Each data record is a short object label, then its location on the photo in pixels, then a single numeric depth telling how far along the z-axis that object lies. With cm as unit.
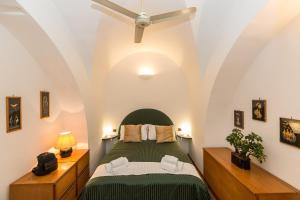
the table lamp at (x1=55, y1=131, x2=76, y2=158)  269
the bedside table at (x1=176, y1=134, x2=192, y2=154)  435
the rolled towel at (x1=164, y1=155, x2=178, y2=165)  241
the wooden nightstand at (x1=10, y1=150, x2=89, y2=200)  191
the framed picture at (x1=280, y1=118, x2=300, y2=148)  170
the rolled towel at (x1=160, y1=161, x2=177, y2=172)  234
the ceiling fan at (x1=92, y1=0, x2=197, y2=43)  163
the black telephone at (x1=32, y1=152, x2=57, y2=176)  210
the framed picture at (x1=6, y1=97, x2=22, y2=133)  187
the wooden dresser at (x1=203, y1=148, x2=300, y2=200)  168
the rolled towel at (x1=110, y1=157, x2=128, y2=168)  238
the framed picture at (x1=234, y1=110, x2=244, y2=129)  274
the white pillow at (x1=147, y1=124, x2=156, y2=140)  395
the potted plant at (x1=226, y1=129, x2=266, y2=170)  212
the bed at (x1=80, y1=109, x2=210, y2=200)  206
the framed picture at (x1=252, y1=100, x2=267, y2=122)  220
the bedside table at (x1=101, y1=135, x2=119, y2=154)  412
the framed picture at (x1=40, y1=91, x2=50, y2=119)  252
